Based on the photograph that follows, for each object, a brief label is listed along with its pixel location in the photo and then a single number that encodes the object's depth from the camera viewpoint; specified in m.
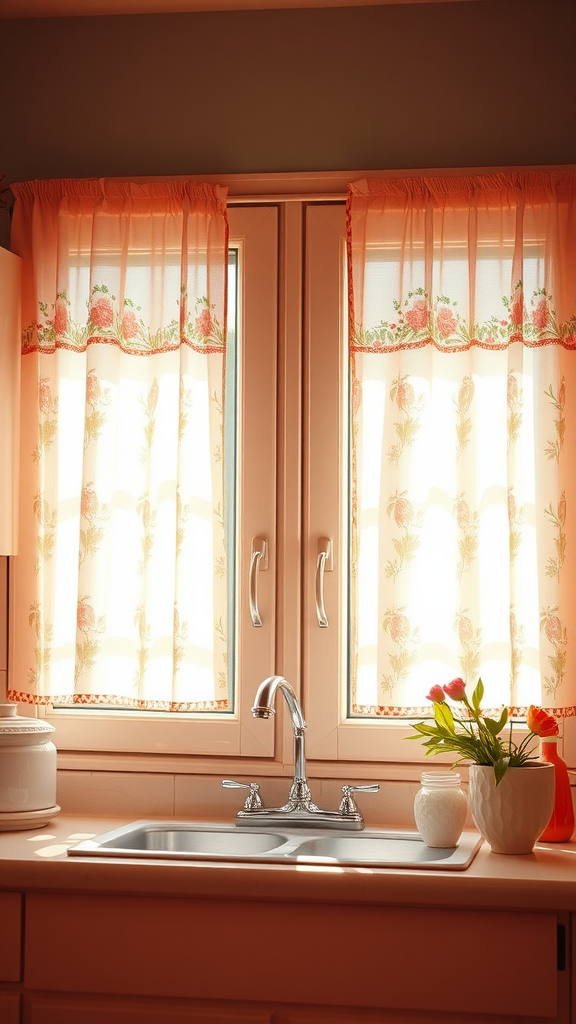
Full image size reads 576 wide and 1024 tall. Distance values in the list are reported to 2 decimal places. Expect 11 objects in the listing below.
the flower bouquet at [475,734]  2.02
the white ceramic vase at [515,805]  1.96
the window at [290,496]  2.39
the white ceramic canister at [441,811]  2.05
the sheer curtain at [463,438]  2.27
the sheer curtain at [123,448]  2.38
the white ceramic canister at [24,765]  2.19
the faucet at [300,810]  2.23
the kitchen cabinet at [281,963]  1.79
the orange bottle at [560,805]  2.13
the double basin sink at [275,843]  2.06
